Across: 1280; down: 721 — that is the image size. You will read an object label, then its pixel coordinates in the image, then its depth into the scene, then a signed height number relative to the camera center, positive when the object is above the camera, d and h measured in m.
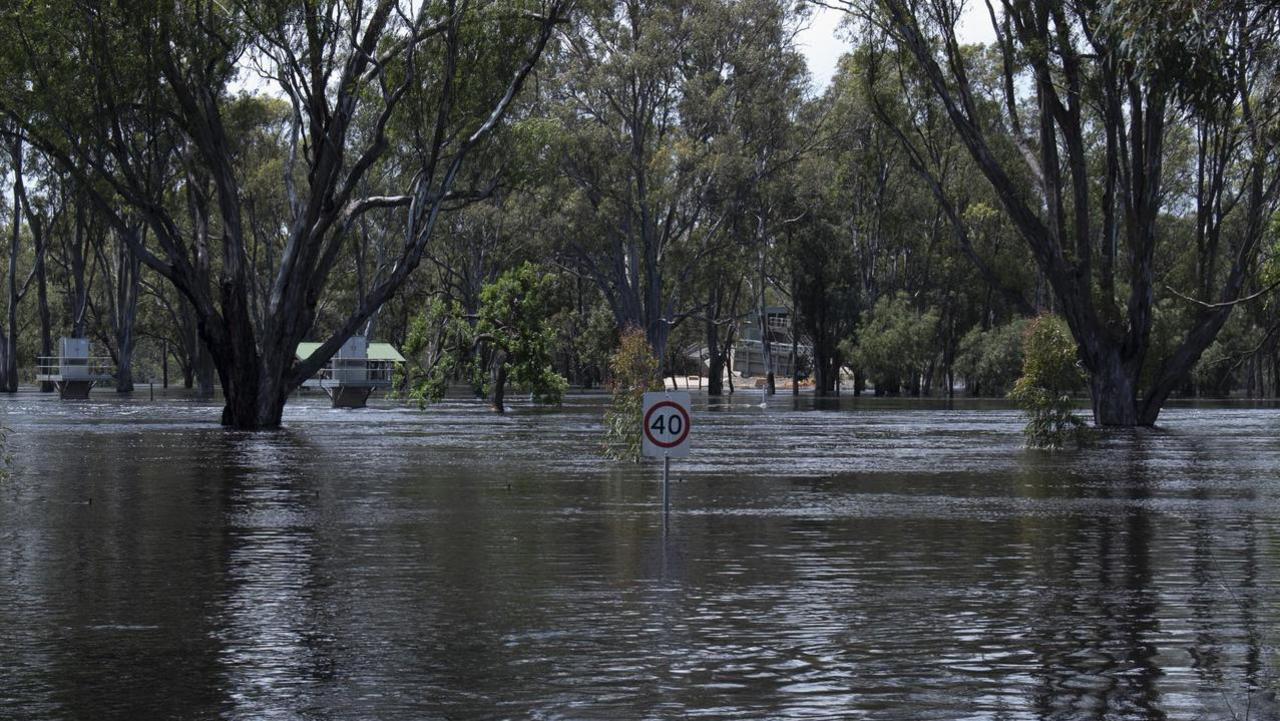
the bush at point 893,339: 95.12 +3.18
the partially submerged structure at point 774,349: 124.12 +4.32
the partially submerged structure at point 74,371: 92.94 +1.39
